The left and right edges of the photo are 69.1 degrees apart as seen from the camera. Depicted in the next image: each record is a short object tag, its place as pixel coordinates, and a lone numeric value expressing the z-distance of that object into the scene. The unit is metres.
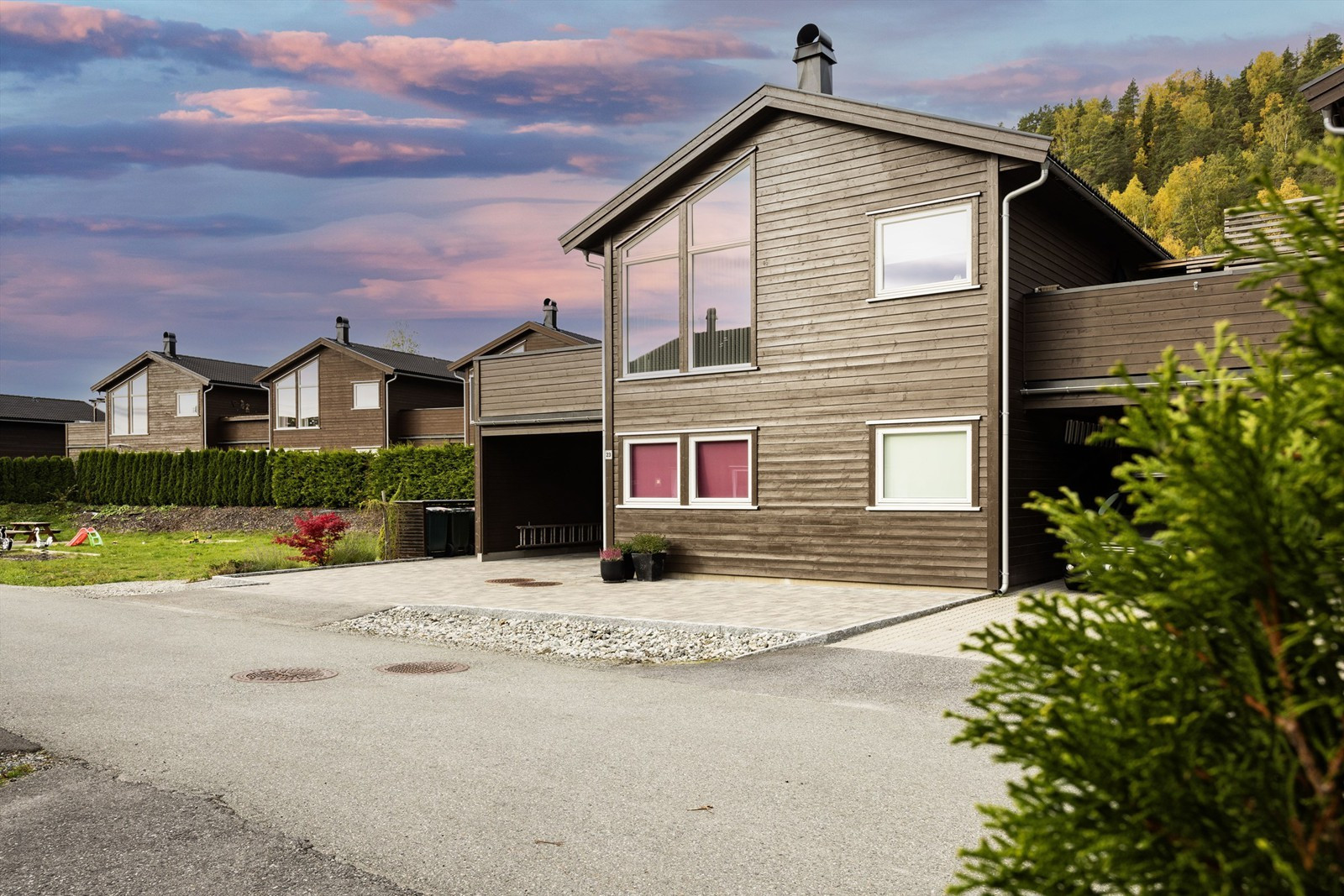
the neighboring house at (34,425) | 57.59
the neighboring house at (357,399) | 41.97
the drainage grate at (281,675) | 8.98
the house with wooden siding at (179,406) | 47.78
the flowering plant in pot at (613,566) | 17.53
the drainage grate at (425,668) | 9.38
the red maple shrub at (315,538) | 21.14
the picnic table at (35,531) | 27.33
